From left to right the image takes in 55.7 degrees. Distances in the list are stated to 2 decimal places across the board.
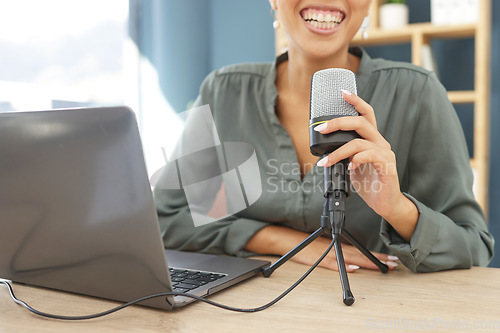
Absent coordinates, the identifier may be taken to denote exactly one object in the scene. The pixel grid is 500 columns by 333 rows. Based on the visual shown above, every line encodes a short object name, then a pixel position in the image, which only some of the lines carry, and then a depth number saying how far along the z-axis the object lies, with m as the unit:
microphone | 0.72
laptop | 0.56
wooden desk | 0.59
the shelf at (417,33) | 2.38
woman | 0.88
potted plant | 2.49
